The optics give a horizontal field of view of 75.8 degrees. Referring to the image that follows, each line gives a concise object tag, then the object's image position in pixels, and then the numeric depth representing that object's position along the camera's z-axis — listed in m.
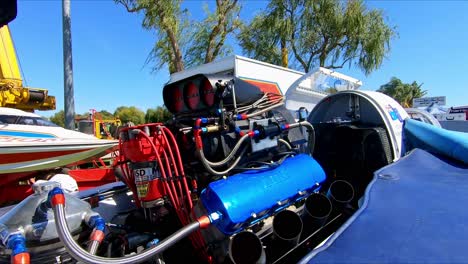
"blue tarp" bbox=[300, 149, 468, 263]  1.21
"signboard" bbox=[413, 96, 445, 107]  23.95
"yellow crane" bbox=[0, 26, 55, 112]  7.42
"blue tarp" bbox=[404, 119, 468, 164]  2.65
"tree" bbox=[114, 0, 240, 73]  11.48
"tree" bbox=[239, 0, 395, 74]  15.20
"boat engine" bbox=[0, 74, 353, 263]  1.86
